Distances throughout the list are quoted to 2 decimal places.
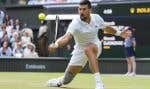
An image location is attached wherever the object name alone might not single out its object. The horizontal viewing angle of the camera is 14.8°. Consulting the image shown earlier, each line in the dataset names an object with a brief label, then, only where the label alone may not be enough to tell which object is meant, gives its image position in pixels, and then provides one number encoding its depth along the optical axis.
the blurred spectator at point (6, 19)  27.17
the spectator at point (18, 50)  23.92
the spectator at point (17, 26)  26.08
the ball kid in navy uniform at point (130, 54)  20.67
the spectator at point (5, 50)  24.04
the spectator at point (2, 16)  27.06
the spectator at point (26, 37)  24.30
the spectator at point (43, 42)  25.41
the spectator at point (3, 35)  24.87
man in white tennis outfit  10.92
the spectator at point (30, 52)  23.55
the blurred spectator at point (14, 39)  24.53
